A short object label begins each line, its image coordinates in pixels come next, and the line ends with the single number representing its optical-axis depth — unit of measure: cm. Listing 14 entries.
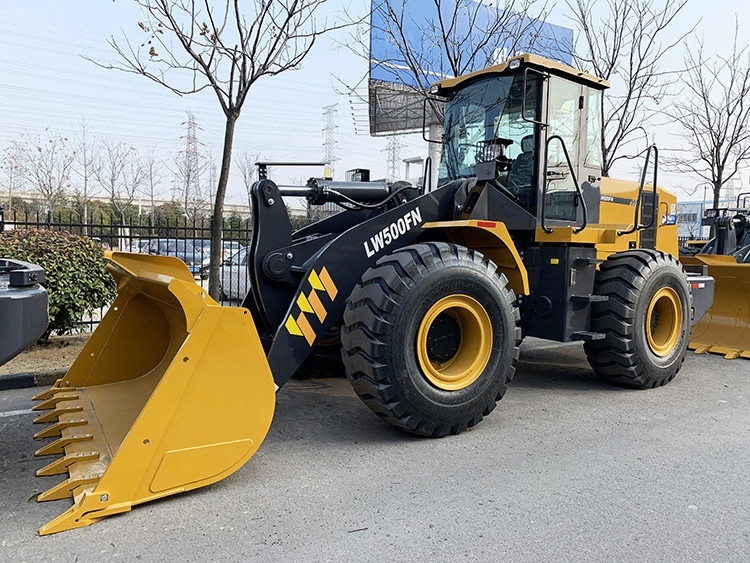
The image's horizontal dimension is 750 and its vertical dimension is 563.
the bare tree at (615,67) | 1087
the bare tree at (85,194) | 2386
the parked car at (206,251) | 1320
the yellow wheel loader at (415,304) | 321
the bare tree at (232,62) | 690
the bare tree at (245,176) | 2835
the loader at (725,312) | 740
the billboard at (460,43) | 961
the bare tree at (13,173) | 2225
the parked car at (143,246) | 1241
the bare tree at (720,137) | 1351
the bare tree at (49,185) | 2203
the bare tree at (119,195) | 2524
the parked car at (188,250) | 1370
